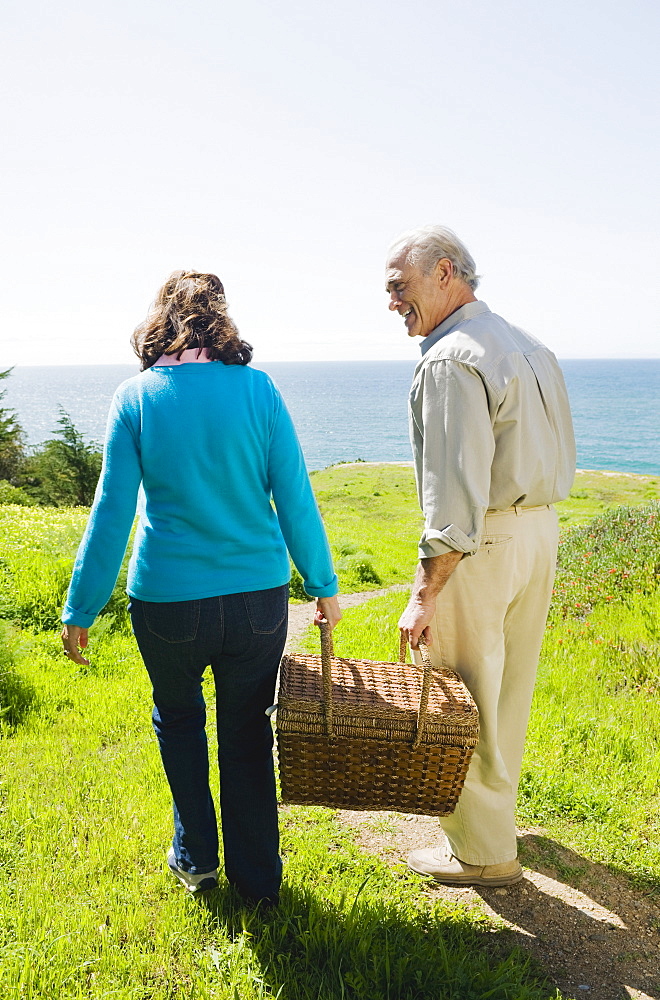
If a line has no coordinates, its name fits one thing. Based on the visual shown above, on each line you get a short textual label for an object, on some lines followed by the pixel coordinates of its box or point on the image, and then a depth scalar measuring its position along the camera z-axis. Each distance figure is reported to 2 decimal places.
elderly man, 2.53
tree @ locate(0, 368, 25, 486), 26.47
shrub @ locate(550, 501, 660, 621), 6.51
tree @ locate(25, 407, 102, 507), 26.32
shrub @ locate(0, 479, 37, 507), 23.69
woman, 2.36
